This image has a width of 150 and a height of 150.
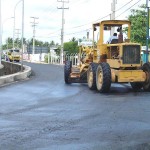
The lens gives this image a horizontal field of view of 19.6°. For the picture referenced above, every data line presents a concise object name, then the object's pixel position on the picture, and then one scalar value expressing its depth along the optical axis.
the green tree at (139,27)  61.81
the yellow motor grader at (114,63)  18.02
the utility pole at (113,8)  44.57
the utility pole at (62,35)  75.12
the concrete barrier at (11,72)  22.60
